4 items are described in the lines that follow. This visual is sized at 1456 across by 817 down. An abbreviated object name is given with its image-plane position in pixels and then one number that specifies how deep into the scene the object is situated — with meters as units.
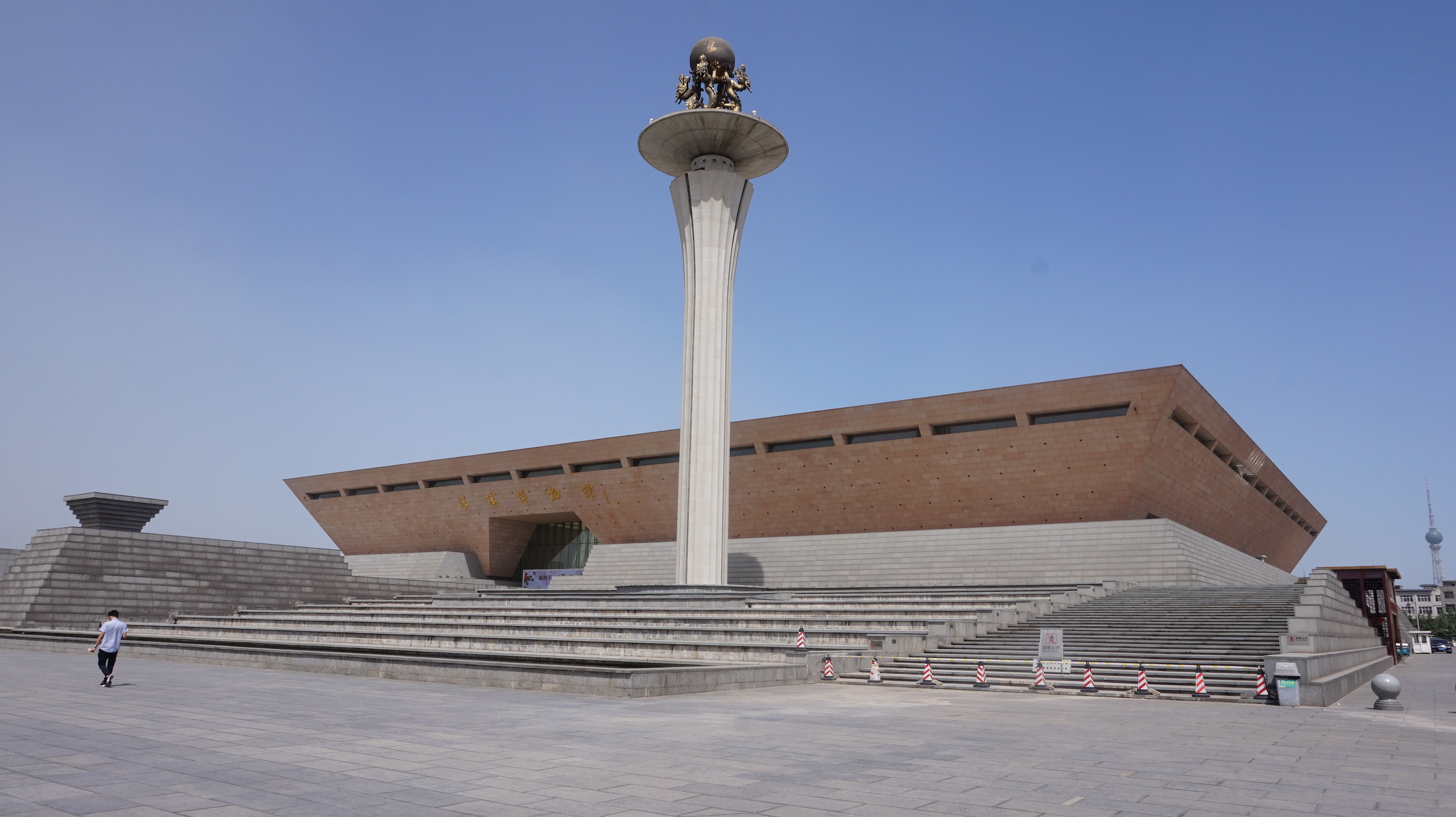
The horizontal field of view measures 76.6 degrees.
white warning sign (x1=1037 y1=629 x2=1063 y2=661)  16.16
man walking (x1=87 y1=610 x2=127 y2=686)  13.49
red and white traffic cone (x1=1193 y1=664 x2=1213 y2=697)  14.66
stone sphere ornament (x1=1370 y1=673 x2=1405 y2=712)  13.66
